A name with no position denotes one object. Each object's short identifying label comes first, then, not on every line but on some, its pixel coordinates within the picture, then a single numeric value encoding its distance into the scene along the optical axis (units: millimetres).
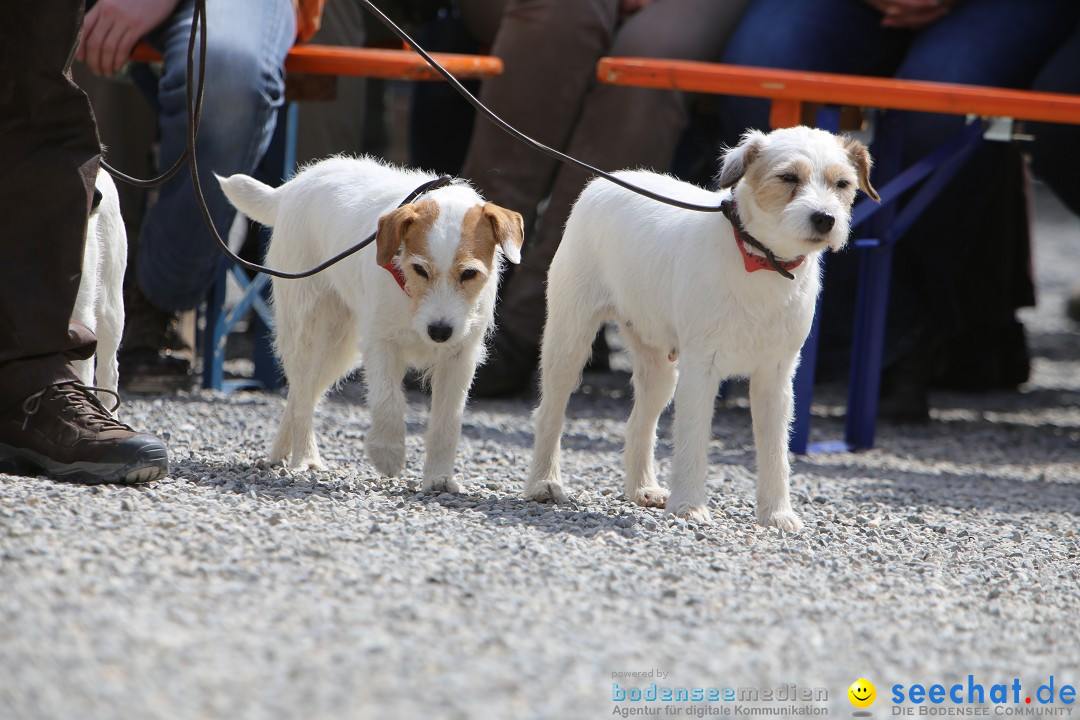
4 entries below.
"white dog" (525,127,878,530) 7195
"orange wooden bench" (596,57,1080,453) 9648
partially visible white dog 7703
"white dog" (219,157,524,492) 7414
